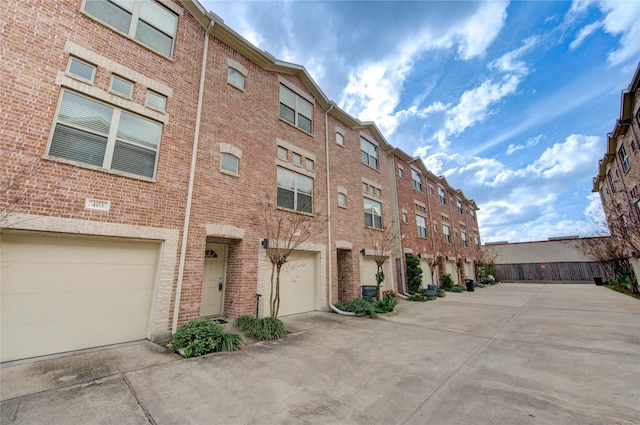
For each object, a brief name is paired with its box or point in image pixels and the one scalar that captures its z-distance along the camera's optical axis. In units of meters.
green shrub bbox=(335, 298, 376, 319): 9.84
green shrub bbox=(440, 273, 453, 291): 19.97
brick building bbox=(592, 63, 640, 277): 13.20
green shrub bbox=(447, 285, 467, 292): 19.67
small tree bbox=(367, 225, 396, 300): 13.18
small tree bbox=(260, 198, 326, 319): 8.86
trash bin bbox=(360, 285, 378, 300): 12.36
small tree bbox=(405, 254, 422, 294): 15.98
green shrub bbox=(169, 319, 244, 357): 5.37
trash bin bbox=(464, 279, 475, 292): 20.88
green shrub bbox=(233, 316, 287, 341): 6.64
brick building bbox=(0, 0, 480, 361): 5.05
